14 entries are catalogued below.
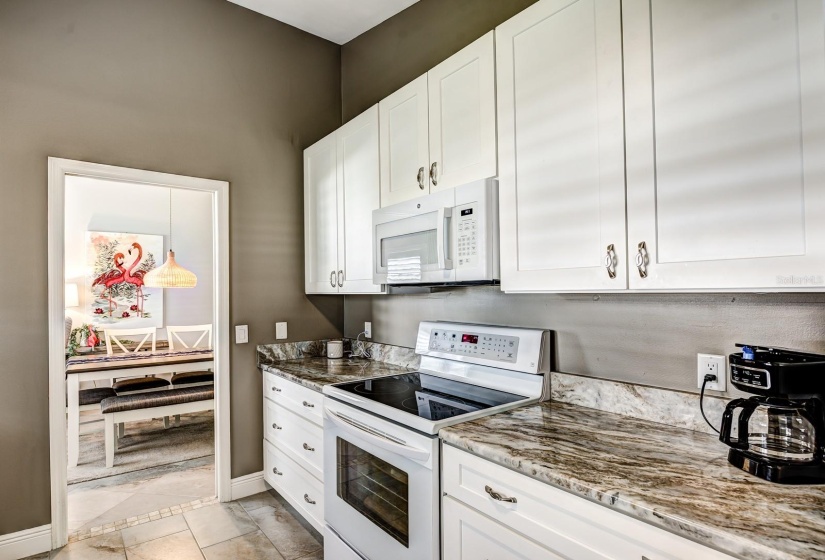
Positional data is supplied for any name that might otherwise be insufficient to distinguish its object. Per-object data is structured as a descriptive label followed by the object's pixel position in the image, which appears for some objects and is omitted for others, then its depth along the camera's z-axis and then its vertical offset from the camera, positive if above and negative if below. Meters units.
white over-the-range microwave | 1.73 +0.21
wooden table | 3.51 -0.64
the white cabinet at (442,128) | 1.78 +0.70
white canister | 3.00 -0.40
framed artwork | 5.30 +0.14
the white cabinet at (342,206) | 2.46 +0.49
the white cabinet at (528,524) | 0.99 -0.60
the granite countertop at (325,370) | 2.39 -0.47
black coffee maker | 1.04 -0.32
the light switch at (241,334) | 2.89 -0.28
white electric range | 1.56 -0.52
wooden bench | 3.46 -0.92
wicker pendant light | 4.79 +0.16
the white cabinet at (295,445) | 2.33 -0.88
